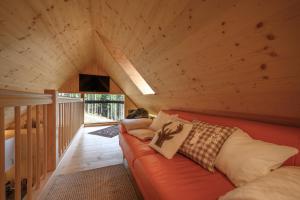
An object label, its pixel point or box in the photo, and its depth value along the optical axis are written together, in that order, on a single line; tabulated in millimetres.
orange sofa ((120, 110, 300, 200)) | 867
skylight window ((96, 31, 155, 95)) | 2921
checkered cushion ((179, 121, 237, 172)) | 1138
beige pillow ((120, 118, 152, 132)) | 2282
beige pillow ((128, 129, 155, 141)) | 1897
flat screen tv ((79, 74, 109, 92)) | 4625
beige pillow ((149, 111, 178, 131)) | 2092
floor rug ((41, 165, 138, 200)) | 1448
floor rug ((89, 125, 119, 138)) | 3712
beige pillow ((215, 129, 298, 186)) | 825
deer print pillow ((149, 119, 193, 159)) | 1375
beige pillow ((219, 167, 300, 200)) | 539
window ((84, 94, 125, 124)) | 4977
